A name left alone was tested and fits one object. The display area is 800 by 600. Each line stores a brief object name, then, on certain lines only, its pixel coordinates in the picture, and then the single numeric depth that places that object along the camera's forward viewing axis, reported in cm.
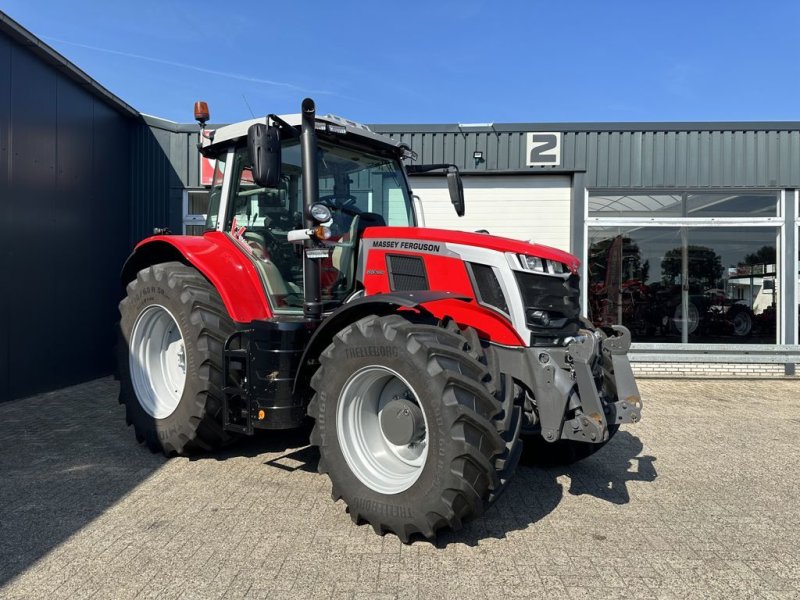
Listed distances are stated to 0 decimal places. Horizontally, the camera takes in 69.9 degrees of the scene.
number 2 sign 952
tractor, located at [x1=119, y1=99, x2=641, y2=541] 297
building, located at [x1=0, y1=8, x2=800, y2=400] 834
